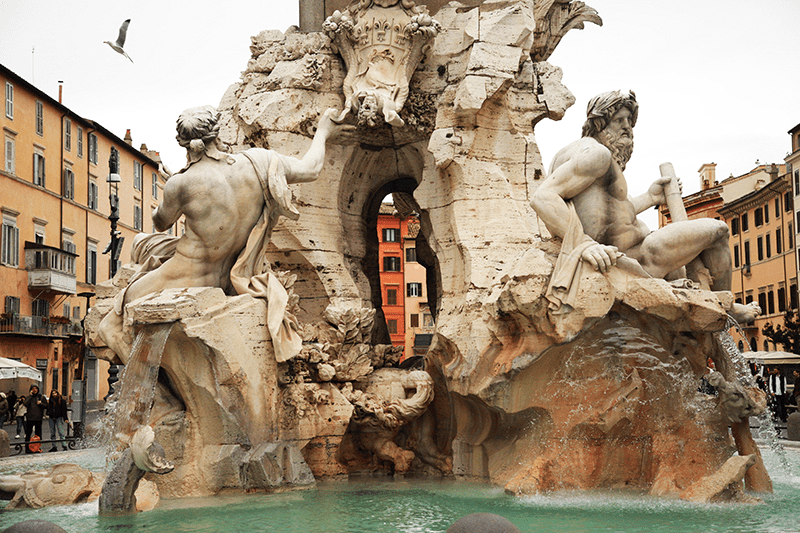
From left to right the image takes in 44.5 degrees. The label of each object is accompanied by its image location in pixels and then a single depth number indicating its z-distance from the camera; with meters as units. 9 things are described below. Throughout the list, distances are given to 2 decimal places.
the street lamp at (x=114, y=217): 17.94
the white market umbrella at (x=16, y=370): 18.77
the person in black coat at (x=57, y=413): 16.23
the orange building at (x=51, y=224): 32.94
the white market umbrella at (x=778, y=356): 21.60
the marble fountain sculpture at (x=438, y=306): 7.85
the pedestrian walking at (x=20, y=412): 18.97
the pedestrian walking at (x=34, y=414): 15.48
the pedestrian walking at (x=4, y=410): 20.00
